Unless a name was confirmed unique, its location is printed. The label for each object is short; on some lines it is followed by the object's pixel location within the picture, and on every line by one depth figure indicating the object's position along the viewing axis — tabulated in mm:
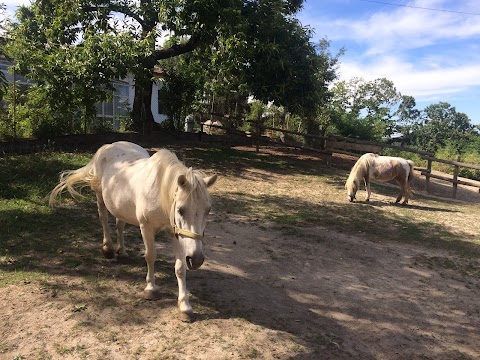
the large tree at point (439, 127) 44825
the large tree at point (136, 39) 10633
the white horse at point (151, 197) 2863
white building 19906
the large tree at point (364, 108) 22594
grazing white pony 9555
